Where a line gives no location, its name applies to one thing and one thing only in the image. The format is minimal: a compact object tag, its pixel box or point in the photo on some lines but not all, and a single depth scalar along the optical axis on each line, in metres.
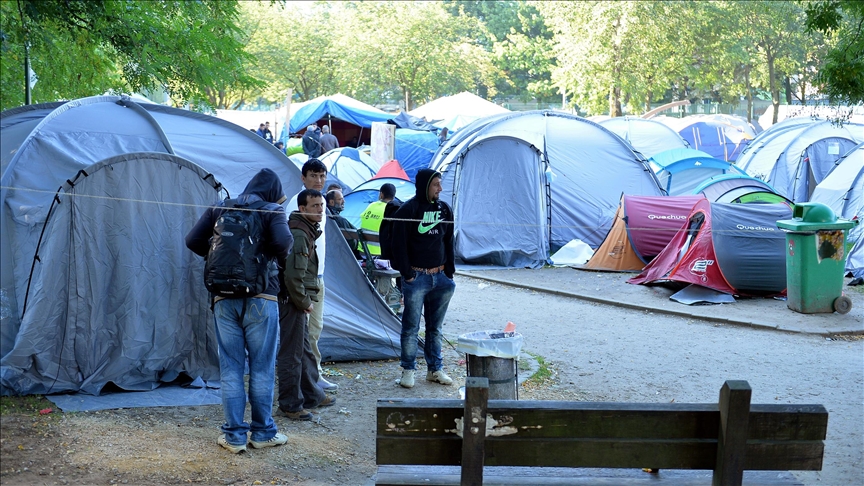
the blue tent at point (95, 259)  6.38
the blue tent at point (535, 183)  14.84
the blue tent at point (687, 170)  19.44
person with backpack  5.19
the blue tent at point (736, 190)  14.38
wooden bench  3.48
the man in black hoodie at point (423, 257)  6.96
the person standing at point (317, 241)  6.43
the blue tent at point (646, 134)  24.75
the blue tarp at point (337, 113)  31.41
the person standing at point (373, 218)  10.84
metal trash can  6.20
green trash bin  10.28
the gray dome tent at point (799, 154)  20.20
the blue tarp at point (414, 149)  25.56
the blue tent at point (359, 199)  15.40
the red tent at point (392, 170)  19.50
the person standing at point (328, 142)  25.38
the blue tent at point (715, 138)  29.69
